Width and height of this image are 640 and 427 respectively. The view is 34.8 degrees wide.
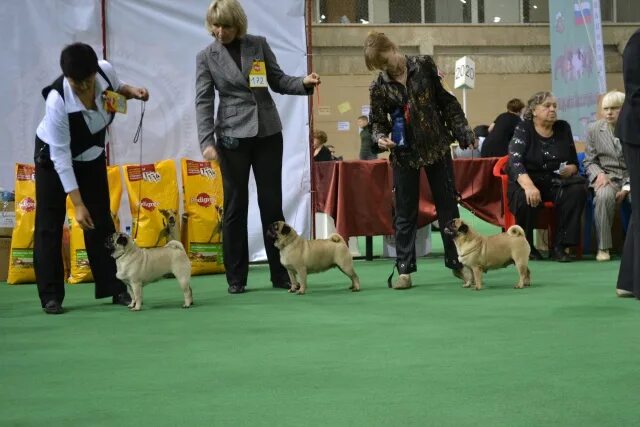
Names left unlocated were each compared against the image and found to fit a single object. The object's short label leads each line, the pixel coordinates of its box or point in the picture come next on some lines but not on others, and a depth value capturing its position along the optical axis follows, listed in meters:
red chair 6.74
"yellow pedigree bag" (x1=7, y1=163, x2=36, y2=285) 6.16
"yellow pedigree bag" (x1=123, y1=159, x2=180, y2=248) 6.25
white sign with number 10.42
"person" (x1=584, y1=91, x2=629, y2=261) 6.60
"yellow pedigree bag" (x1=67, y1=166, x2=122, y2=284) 6.08
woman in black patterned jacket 5.02
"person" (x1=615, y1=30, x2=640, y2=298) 4.07
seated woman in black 6.57
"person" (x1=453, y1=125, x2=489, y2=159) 12.39
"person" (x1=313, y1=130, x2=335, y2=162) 10.86
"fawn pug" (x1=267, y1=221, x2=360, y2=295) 5.02
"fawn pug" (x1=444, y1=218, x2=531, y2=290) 5.02
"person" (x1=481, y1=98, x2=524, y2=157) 8.87
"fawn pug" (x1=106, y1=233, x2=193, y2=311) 4.56
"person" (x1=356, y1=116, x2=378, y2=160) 13.80
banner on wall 8.11
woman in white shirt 4.32
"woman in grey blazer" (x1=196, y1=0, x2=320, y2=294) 5.19
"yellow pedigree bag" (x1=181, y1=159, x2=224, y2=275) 6.39
